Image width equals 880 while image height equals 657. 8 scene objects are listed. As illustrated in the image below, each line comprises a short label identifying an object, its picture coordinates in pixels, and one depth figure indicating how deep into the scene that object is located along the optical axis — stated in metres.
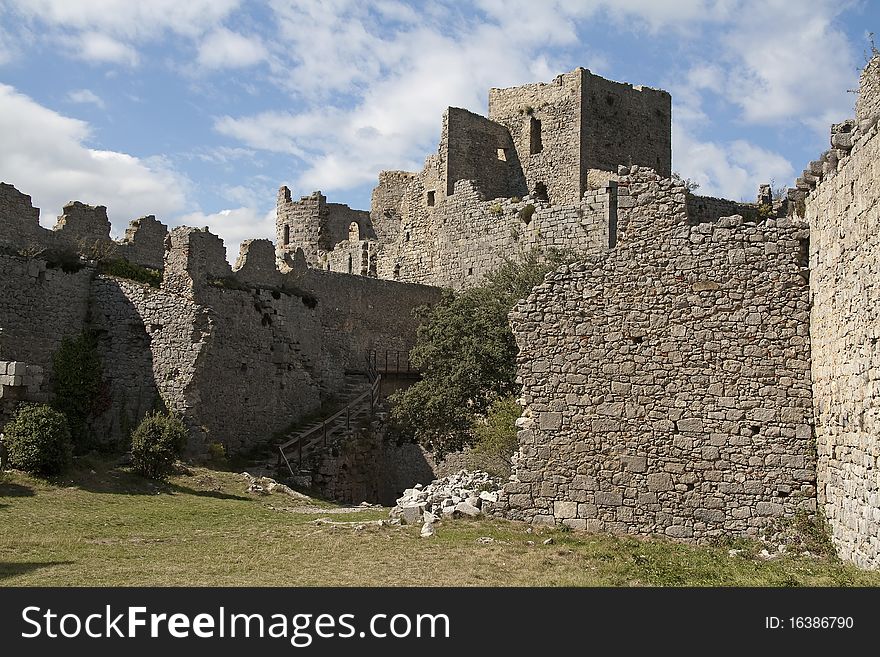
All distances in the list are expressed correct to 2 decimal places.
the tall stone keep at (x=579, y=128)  40.44
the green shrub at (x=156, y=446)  20.73
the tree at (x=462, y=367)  24.41
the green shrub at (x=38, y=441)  18.64
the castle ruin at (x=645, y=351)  11.92
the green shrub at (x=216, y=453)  23.70
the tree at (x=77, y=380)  23.16
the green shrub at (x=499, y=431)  21.41
